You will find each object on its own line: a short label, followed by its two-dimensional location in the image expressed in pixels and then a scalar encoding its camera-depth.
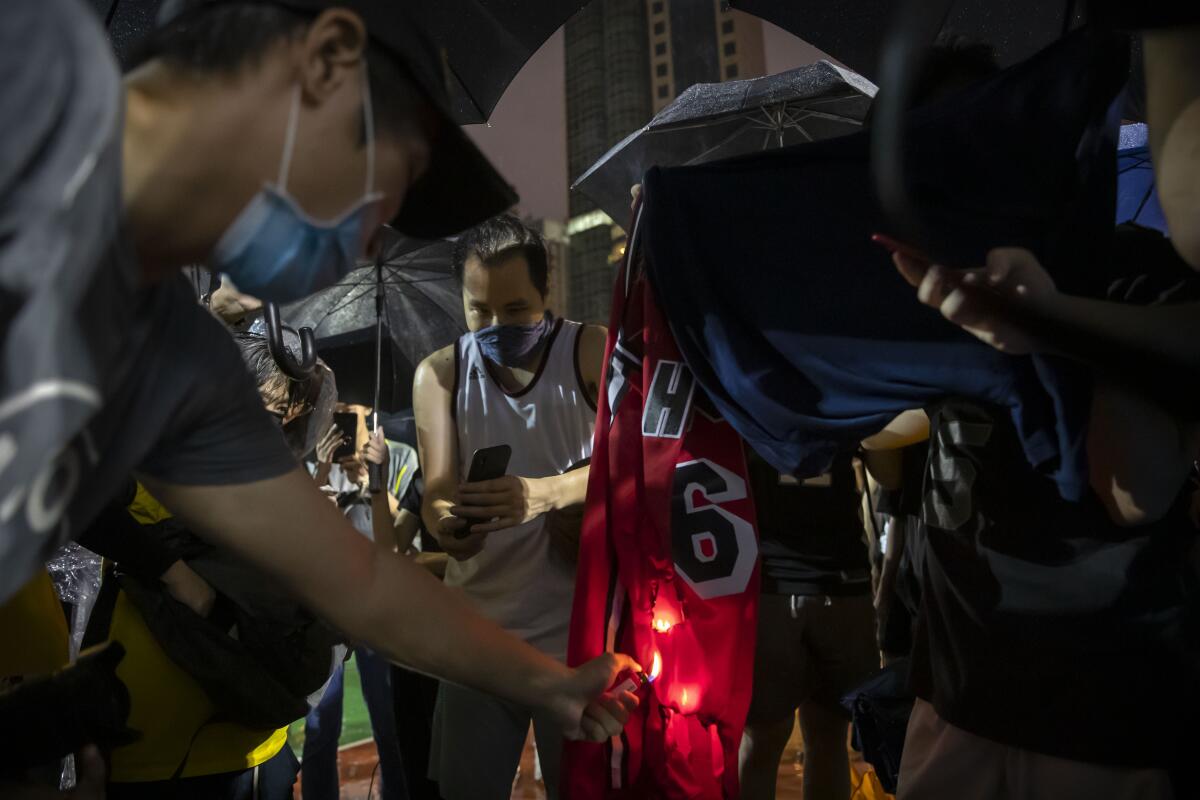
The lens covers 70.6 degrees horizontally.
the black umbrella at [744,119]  4.25
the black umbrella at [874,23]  2.18
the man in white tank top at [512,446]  2.40
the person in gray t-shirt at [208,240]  0.76
